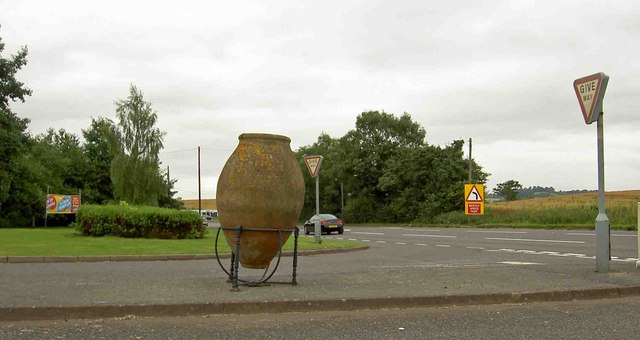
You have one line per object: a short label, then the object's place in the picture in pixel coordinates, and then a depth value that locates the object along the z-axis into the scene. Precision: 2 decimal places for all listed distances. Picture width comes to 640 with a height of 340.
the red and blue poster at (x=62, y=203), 42.47
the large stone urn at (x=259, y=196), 8.92
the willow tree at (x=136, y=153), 52.03
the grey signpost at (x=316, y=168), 21.36
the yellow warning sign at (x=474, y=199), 40.24
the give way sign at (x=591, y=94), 10.35
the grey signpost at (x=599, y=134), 10.34
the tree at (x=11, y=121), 30.16
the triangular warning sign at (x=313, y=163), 21.34
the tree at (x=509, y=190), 78.25
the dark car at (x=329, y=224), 38.22
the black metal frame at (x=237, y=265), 8.66
